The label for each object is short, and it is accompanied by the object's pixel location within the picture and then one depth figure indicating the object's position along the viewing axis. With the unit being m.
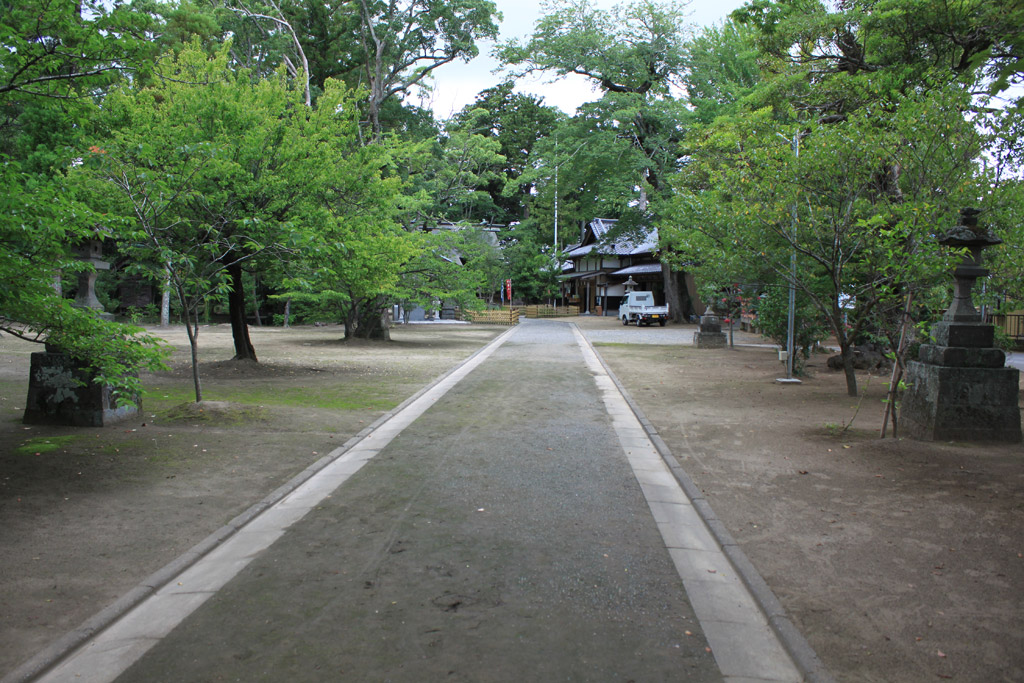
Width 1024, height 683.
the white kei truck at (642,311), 40.09
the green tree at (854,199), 8.37
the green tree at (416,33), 30.14
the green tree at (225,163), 10.13
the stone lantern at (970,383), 7.73
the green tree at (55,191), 5.33
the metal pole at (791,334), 13.93
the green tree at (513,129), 61.00
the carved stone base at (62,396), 8.30
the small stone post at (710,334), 24.23
